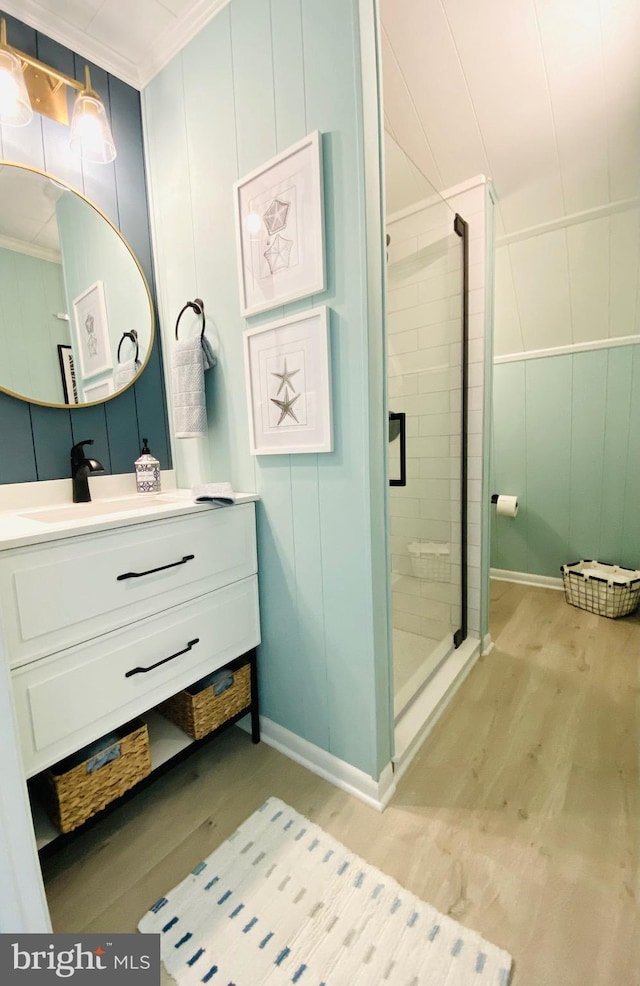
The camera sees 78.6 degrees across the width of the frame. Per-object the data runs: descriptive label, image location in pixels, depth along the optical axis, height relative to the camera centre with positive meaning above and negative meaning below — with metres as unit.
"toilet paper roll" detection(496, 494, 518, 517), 2.79 -0.45
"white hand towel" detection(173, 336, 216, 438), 1.37 +0.25
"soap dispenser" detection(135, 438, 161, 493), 1.53 -0.07
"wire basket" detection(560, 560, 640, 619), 2.32 -0.91
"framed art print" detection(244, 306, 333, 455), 1.11 +0.20
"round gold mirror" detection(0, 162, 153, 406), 1.26 +0.57
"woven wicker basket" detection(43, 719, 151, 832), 0.99 -0.84
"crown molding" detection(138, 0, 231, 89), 1.24 +1.42
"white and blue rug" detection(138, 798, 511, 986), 0.83 -1.10
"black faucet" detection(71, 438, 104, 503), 1.36 -0.05
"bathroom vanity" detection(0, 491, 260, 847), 0.86 -0.40
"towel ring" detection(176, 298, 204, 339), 1.41 +0.53
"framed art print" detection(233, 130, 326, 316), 1.07 +0.65
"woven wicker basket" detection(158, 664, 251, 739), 1.29 -0.85
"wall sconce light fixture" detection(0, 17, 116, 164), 1.19 +1.14
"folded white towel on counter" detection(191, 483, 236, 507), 1.19 -0.13
